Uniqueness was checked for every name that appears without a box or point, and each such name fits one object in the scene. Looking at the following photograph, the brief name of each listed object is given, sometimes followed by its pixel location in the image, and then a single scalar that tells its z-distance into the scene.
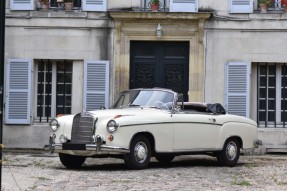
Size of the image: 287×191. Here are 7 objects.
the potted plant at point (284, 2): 20.12
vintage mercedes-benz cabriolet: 13.80
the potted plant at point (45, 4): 20.56
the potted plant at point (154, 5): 20.38
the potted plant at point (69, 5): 20.53
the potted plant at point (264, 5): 20.33
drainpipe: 7.63
